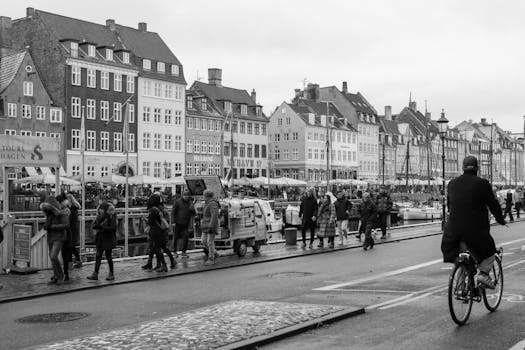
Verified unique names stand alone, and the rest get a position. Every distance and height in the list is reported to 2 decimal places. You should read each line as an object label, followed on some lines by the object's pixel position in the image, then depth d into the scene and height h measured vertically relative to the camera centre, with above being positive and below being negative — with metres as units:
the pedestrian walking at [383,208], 28.16 -0.68
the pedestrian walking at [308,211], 24.78 -0.67
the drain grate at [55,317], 10.73 -1.83
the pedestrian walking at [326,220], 23.81 -0.94
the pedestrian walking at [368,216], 23.28 -0.86
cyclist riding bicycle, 9.22 -0.30
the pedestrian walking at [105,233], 15.75 -0.86
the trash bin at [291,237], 25.08 -1.55
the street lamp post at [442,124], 33.09 +2.94
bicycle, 9.03 -1.23
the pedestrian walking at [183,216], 20.56 -0.67
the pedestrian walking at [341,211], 25.64 -0.70
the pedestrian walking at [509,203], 40.14 -0.75
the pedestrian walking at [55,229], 15.12 -0.74
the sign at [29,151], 17.58 +1.03
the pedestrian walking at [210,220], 18.67 -0.72
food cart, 20.55 -0.97
